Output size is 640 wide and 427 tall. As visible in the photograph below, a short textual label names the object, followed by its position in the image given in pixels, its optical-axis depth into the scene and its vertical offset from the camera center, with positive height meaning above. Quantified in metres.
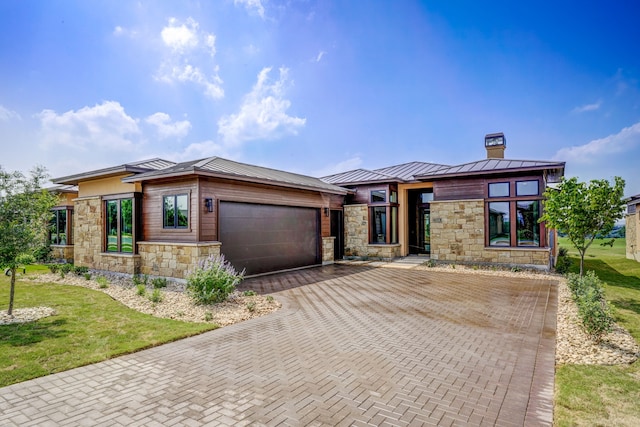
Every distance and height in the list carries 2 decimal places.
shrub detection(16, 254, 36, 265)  6.37 -0.80
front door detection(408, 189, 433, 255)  17.14 -0.39
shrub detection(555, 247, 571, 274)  11.95 -1.94
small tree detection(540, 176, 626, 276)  8.10 +0.16
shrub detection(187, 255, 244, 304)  7.28 -1.52
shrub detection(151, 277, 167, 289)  9.04 -1.83
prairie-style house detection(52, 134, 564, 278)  10.12 +0.04
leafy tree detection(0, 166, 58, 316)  6.19 +0.06
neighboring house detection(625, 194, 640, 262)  16.48 -0.81
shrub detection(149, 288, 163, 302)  7.41 -1.82
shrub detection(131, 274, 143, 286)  9.50 -1.86
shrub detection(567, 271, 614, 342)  5.06 -1.62
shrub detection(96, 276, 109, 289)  9.41 -1.88
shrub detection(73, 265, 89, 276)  11.64 -1.85
